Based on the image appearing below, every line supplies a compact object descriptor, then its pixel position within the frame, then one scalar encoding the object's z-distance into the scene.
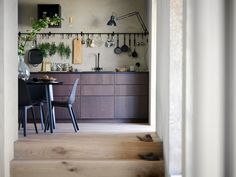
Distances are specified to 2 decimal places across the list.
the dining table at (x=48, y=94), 4.55
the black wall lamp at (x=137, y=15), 6.71
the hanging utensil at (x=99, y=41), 6.79
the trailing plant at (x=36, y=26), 6.00
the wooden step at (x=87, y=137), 3.86
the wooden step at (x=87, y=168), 3.52
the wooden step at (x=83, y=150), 3.70
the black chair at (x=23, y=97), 4.37
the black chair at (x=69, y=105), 4.84
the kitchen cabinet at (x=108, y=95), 6.27
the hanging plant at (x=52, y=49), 6.73
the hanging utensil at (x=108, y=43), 6.76
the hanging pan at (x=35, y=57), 6.71
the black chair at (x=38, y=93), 5.18
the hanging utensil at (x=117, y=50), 6.75
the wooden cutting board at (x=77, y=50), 6.77
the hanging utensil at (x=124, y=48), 6.72
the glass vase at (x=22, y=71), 5.27
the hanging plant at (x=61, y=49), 6.75
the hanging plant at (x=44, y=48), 6.70
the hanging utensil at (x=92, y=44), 6.75
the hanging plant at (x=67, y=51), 6.76
